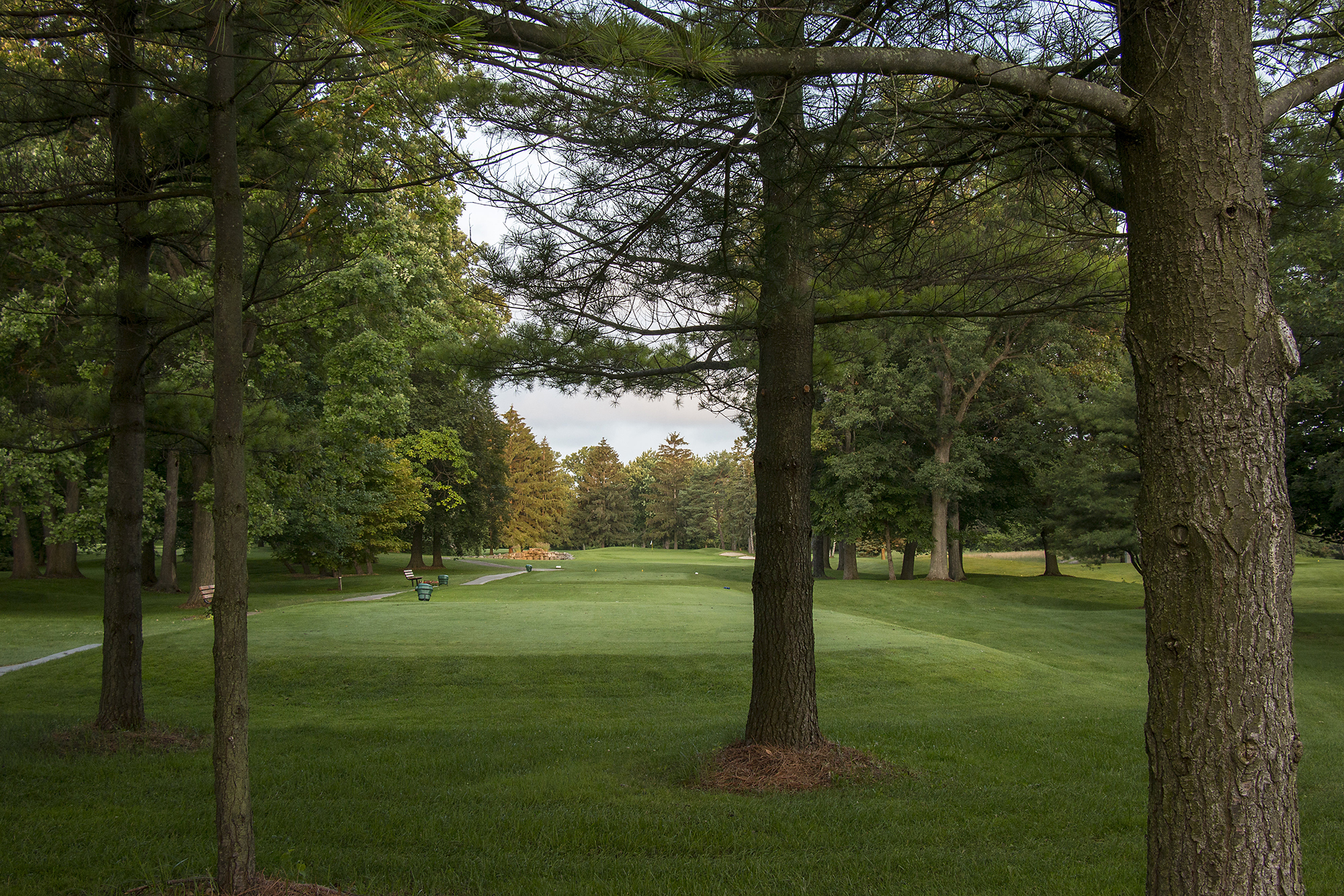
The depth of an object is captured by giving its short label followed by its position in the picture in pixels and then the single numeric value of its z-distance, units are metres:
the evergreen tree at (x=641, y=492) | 83.56
